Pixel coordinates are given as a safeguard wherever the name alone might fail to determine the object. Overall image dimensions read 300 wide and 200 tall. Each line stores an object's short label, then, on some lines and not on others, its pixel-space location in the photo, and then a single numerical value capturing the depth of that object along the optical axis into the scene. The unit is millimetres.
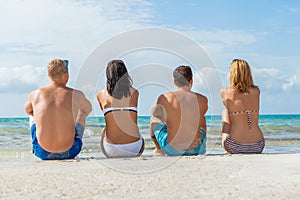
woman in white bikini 6035
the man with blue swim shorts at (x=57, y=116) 5762
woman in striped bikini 6418
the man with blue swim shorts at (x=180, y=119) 6242
